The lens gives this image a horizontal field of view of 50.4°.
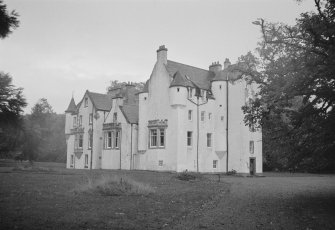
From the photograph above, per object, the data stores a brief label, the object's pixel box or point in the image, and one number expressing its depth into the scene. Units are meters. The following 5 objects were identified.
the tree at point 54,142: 81.44
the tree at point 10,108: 6.22
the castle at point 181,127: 44.12
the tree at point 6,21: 5.95
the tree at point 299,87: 14.18
